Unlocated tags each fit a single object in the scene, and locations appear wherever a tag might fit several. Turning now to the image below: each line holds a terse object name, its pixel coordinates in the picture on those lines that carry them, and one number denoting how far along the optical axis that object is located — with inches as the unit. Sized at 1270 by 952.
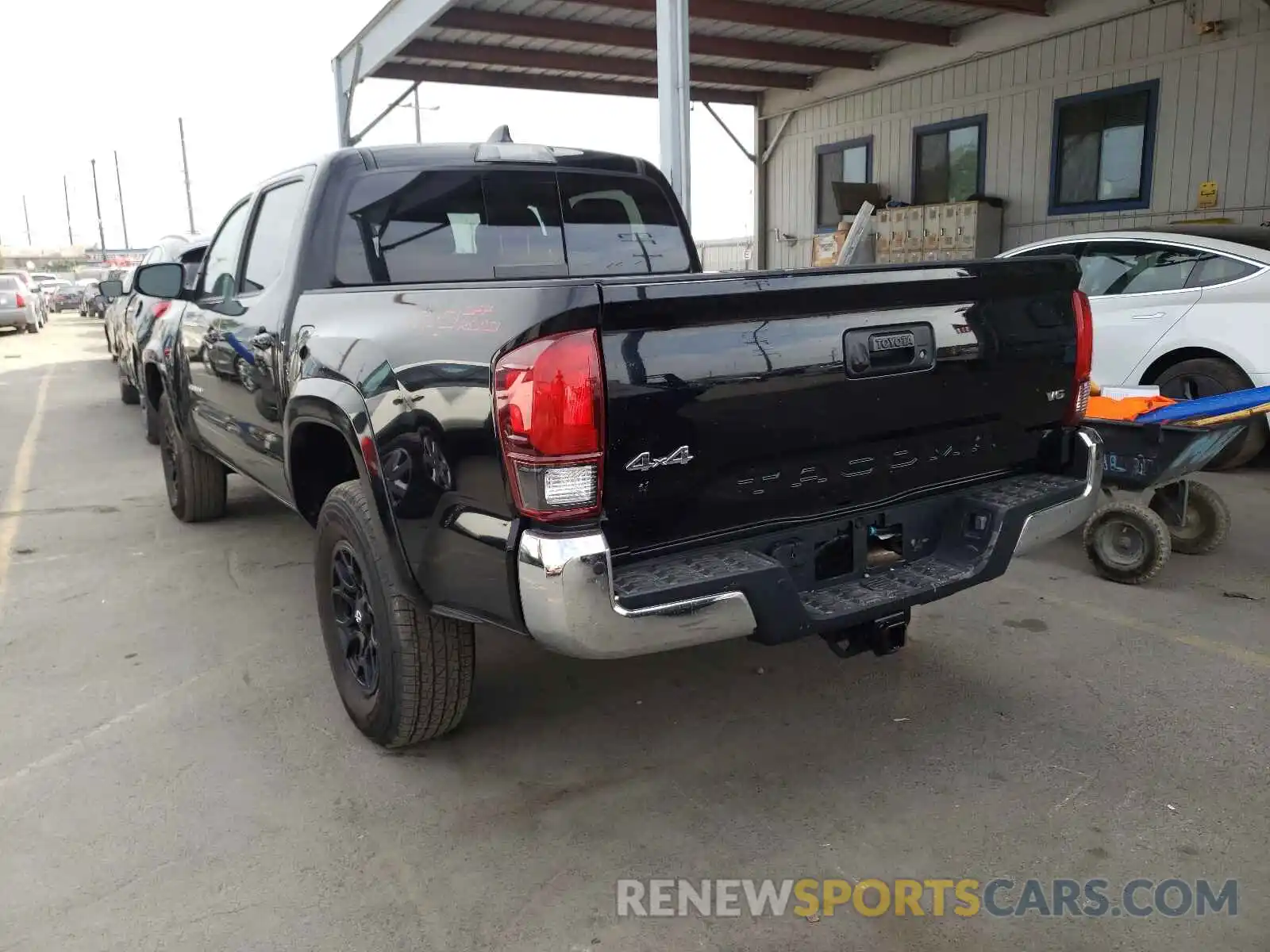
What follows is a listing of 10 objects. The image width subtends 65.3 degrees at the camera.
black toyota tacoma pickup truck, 95.0
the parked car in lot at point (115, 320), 483.5
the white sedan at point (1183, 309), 265.1
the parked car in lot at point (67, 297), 1584.6
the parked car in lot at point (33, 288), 1106.1
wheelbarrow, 181.5
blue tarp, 191.5
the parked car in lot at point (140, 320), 308.2
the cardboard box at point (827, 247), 560.7
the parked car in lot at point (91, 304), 1016.3
